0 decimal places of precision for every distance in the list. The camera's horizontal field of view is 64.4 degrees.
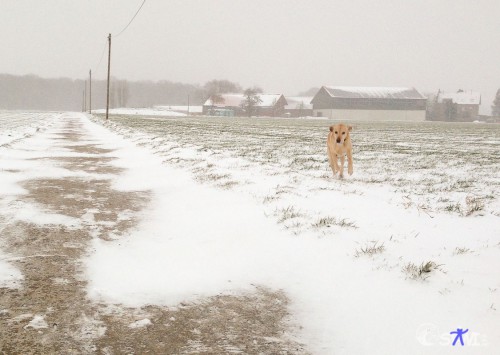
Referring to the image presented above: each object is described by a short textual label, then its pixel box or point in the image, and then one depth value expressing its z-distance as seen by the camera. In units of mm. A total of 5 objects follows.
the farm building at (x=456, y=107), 100125
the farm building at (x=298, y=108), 104938
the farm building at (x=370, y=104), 96625
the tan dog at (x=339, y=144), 7598
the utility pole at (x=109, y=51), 35119
